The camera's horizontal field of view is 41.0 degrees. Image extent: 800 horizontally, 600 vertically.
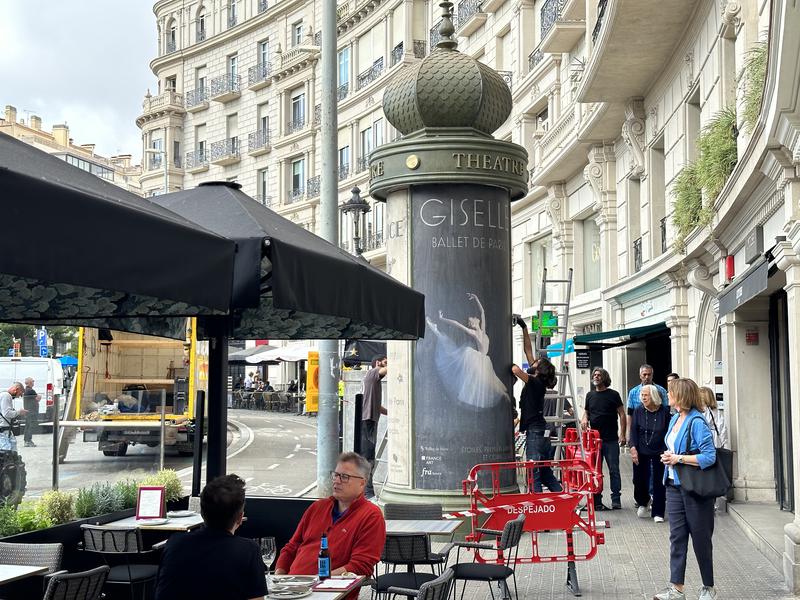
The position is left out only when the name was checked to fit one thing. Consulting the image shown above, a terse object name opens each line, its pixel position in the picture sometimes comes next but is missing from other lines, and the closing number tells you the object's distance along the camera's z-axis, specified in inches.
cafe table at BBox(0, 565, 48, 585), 238.7
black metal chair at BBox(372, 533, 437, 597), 307.9
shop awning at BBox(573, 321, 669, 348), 781.9
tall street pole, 553.0
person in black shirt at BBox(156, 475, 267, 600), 194.5
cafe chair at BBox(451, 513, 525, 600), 293.9
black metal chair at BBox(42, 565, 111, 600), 233.9
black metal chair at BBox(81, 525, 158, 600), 300.7
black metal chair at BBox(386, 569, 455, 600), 222.5
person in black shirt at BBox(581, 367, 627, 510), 571.8
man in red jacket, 251.0
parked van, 1216.2
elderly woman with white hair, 523.8
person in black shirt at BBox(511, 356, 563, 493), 514.6
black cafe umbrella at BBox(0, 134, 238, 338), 156.3
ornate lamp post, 929.1
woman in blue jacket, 340.5
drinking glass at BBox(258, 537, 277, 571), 311.0
